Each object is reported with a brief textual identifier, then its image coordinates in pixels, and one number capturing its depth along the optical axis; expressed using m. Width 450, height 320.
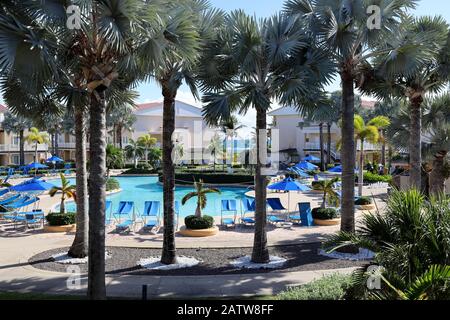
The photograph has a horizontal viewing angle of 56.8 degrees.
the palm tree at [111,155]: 35.88
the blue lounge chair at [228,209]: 17.86
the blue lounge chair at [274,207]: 18.12
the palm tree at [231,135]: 52.60
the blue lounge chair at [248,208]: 17.92
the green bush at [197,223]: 15.84
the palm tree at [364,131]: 25.83
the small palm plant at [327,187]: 18.83
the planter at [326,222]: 17.91
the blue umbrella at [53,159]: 44.25
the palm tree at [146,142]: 51.76
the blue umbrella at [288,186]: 18.78
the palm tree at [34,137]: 49.91
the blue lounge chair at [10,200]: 19.42
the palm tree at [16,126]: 52.09
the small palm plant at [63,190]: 16.62
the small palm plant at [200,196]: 15.57
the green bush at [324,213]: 17.98
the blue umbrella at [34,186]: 17.28
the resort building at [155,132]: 61.38
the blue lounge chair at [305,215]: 17.55
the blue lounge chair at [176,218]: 17.33
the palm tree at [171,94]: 10.98
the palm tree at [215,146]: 50.97
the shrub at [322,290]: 6.93
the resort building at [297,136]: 62.34
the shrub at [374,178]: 34.04
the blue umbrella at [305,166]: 33.44
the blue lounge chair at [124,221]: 16.90
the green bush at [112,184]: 30.64
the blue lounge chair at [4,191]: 22.08
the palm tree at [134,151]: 49.84
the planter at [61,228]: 16.31
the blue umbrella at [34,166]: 38.88
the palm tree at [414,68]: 11.83
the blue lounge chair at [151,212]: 16.88
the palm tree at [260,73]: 10.77
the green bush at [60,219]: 16.36
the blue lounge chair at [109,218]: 18.32
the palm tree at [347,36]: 11.05
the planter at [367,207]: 21.52
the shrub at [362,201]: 21.95
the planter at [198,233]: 15.73
